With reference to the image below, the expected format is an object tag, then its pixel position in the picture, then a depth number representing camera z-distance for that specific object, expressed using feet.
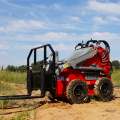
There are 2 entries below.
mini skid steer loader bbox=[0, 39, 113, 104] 20.44
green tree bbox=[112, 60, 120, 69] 176.52
